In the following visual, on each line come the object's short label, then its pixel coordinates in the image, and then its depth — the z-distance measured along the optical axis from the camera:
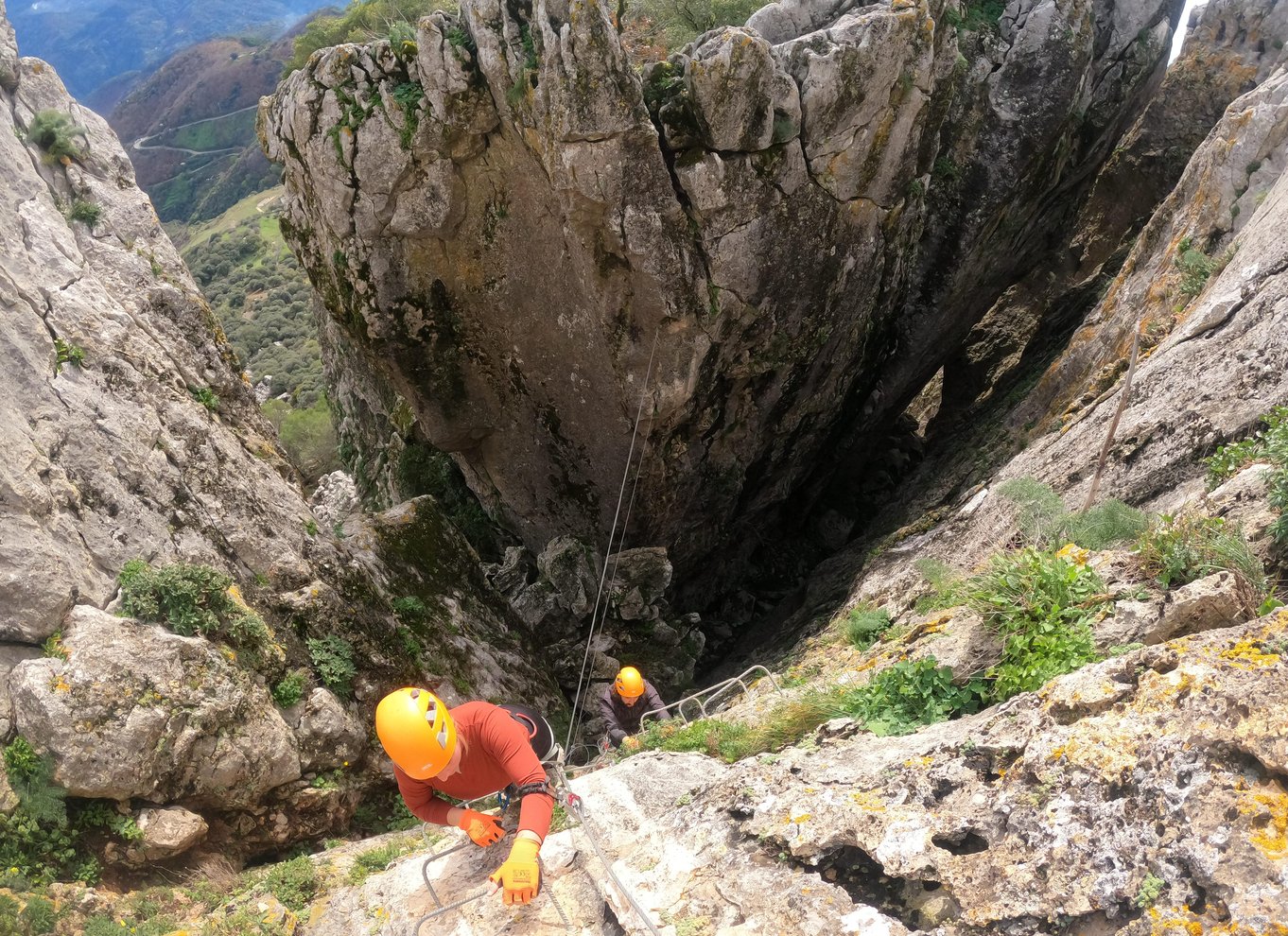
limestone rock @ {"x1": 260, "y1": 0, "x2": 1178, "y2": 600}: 10.71
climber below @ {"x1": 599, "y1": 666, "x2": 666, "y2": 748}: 9.12
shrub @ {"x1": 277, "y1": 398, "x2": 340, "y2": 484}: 27.56
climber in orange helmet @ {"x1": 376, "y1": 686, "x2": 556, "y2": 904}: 4.10
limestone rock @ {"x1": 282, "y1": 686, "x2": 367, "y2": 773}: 7.84
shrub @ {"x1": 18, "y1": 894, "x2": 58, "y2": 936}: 5.31
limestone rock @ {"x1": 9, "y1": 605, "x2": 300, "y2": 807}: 6.08
